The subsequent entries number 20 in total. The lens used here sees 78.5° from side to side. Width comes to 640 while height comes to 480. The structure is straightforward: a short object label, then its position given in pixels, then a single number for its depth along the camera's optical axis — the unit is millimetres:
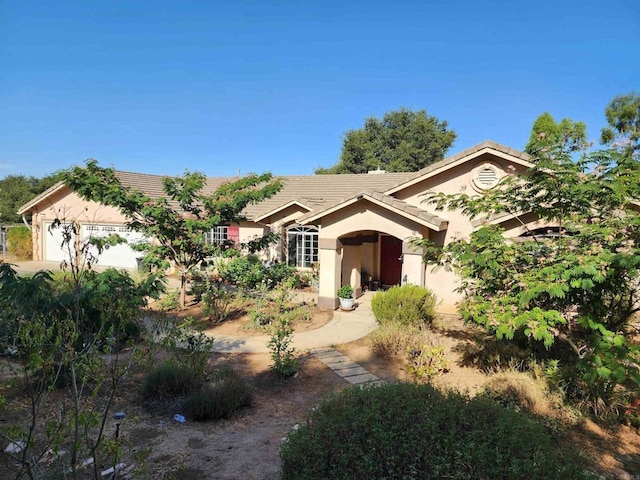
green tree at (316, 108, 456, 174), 40156
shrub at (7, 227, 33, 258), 24047
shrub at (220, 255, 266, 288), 15112
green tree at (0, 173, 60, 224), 33125
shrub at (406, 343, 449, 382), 7277
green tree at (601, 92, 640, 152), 21866
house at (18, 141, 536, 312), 12211
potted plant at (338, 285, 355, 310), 13023
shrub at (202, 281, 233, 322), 11750
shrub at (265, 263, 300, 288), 15633
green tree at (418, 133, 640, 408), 5352
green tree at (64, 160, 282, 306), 11660
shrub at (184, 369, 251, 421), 5766
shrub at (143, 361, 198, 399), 6352
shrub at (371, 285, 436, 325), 9977
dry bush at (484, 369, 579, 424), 5809
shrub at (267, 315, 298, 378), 7371
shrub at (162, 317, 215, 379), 6758
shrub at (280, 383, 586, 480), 2912
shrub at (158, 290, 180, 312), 12459
